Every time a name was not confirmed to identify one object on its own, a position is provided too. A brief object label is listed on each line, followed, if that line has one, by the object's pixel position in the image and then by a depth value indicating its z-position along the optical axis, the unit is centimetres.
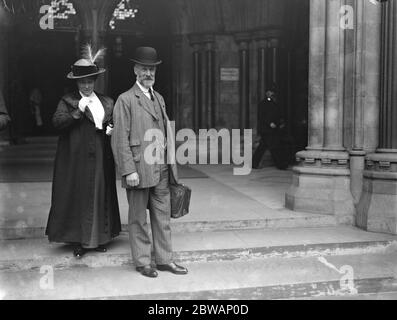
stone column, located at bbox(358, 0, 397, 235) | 590
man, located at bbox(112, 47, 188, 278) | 434
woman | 469
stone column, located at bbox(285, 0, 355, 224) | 636
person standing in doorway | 1049
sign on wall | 1356
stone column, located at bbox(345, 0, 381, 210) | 619
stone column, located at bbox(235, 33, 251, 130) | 1335
